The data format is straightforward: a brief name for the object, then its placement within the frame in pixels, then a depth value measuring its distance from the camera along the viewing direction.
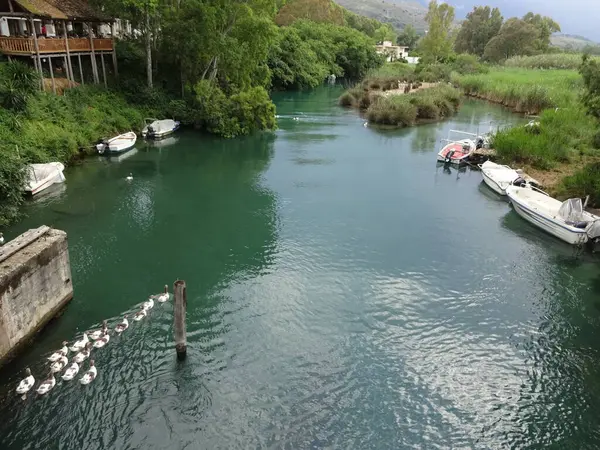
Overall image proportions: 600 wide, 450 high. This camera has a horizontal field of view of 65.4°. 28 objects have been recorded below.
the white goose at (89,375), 12.85
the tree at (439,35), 110.17
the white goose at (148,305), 15.98
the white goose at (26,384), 12.24
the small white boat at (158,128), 39.09
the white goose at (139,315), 15.56
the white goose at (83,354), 13.40
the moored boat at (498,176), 29.83
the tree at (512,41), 116.56
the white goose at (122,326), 14.92
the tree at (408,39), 165.38
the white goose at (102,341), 14.16
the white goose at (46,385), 12.33
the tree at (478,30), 133.12
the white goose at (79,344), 13.87
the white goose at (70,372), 12.87
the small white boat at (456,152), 36.16
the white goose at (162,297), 16.53
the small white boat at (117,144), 33.56
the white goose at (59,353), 13.30
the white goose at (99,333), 14.51
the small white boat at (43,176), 25.22
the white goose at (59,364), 12.99
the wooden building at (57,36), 33.28
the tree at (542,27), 119.88
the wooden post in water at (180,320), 12.66
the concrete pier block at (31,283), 12.83
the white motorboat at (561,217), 22.42
